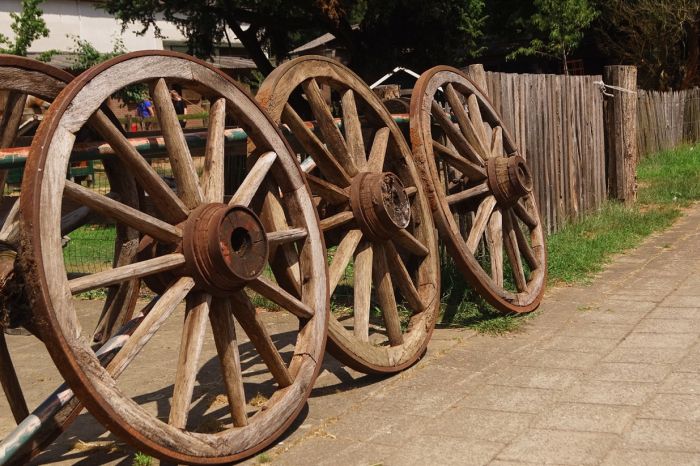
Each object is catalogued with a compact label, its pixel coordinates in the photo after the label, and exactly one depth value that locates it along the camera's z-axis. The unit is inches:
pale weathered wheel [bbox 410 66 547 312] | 223.8
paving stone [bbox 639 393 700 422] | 158.7
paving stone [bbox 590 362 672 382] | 182.5
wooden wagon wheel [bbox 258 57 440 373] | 185.2
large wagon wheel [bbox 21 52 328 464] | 123.9
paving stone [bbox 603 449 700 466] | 138.5
